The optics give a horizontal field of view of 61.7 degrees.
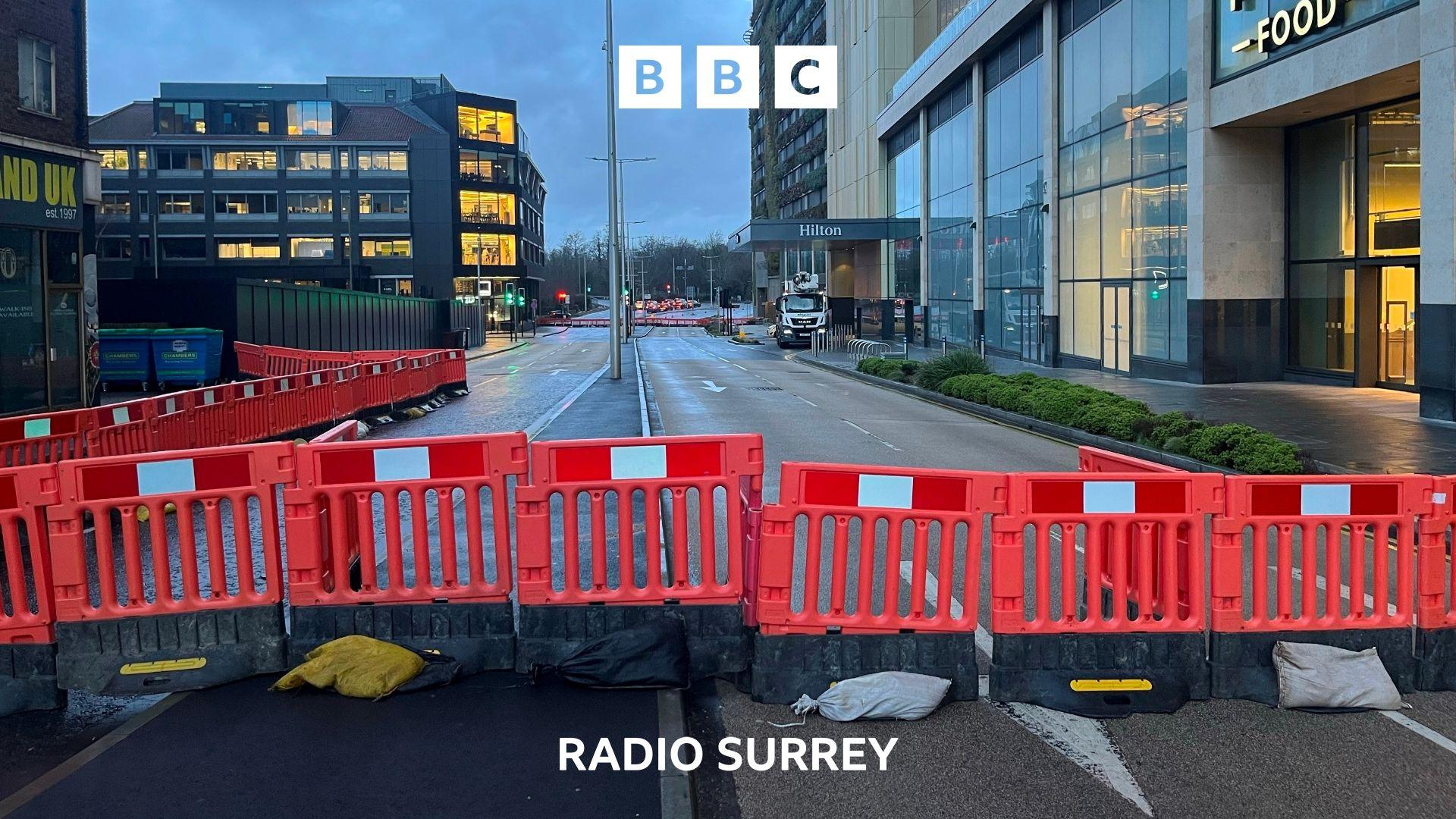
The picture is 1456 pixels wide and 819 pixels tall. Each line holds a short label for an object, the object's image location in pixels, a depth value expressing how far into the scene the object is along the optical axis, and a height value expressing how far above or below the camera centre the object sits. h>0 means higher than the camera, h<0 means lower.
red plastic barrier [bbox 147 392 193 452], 13.79 -0.86
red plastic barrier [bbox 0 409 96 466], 11.26 -0.84
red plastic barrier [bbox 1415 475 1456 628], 6.41 -1.24
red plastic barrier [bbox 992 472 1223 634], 6.25 -1.03
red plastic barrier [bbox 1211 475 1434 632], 6.30 -1.08
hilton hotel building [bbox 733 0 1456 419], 21.47 +3.44
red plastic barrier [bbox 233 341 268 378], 34.31 -0.38
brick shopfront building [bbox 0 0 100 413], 19.97 +2.36
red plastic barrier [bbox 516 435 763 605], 6.62 -0.87
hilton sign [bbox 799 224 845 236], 59.80 +5.32
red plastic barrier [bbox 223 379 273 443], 16.41 -0.87
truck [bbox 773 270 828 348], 64.69 +1.21
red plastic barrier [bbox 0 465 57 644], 6.49 -1.03
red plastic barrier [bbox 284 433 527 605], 6.67 -0.88
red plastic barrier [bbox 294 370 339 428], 19.59 -0.88
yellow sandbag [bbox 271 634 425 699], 6.24 -1.68
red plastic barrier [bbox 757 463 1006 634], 6.27 -1.00
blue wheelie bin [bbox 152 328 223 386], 33.56 -0.22
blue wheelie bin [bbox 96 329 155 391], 33.00 -0.24
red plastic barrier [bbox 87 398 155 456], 12.43 -0.85
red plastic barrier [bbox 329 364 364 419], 21.23 -0.83
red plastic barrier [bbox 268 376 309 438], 18.02 -0.93
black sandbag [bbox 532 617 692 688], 6.28 -1.66
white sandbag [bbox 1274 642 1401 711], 6.05 -1.74
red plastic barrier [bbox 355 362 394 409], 23.08 -0.81
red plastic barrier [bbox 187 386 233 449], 15.06 -0.91
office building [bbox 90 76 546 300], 94.75 +12.34
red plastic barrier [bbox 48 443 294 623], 6.52 -0.91
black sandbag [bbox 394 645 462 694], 6.32 -1.74
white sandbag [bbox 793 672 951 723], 5.96 -1.78
